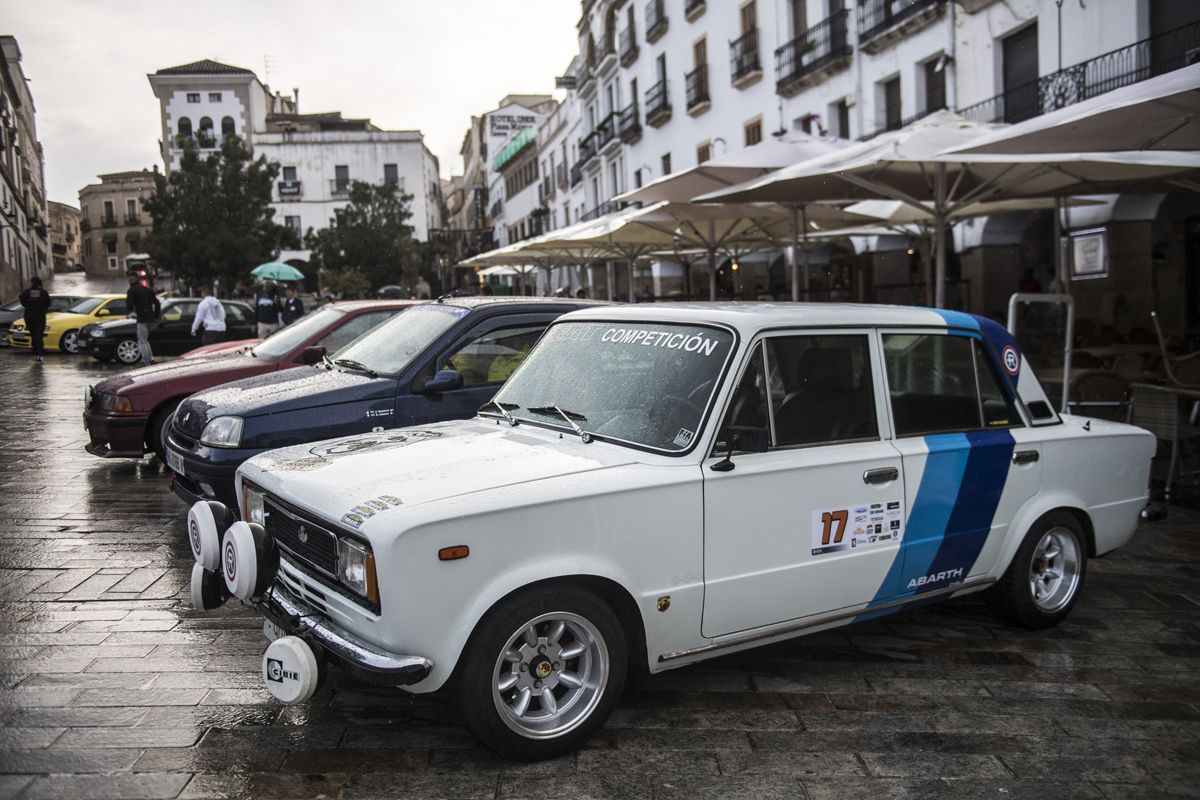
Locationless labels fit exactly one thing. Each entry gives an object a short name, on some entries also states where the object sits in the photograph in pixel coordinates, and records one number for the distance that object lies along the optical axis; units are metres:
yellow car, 24.11
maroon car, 8.12
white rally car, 3.24
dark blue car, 6.04
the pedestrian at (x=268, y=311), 18.22
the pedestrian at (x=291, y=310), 20.83
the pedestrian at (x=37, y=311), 22.55
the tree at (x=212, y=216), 41.97
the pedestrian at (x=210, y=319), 17.12
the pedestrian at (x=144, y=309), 18.00
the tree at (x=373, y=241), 54.41
